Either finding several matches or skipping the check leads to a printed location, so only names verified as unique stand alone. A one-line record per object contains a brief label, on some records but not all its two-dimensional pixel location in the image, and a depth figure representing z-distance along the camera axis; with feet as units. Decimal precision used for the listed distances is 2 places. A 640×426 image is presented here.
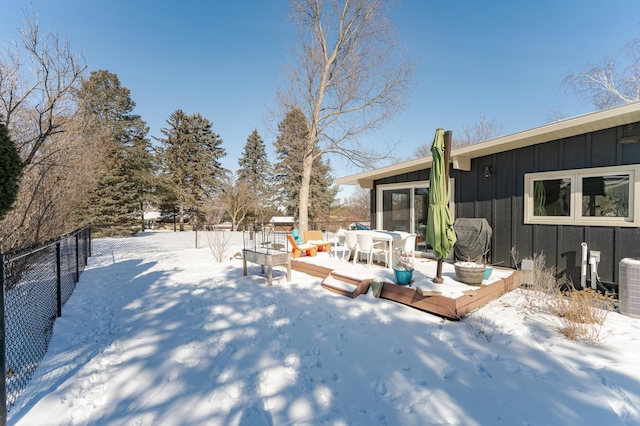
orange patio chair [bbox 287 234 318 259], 22.42
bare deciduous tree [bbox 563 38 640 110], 41.75
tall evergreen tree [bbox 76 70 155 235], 52.60
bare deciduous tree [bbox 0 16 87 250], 17.21
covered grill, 18.88
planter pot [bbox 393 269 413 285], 14.51
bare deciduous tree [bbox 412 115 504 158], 68.28
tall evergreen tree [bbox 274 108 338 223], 72.84
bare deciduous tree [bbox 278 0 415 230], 37.22
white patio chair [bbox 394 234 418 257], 19.34
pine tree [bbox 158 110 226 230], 79.56
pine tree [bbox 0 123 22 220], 10.29
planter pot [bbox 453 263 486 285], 14.08
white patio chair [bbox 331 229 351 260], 22.76
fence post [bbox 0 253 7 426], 5.79
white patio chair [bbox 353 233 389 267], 18.88
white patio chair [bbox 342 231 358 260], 19.94
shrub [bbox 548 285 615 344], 10.03
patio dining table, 18.47
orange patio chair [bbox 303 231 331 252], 25.27
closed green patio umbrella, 13.80
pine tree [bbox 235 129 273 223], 89.81
